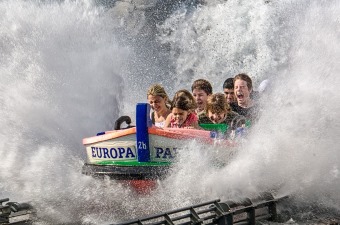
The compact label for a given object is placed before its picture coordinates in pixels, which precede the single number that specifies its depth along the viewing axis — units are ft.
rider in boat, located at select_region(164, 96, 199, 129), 57.67
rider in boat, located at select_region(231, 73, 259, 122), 66.39
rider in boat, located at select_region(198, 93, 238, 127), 59.98
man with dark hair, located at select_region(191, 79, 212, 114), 66.54
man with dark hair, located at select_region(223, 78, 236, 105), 69.92
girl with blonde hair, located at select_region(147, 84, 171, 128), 61.52
